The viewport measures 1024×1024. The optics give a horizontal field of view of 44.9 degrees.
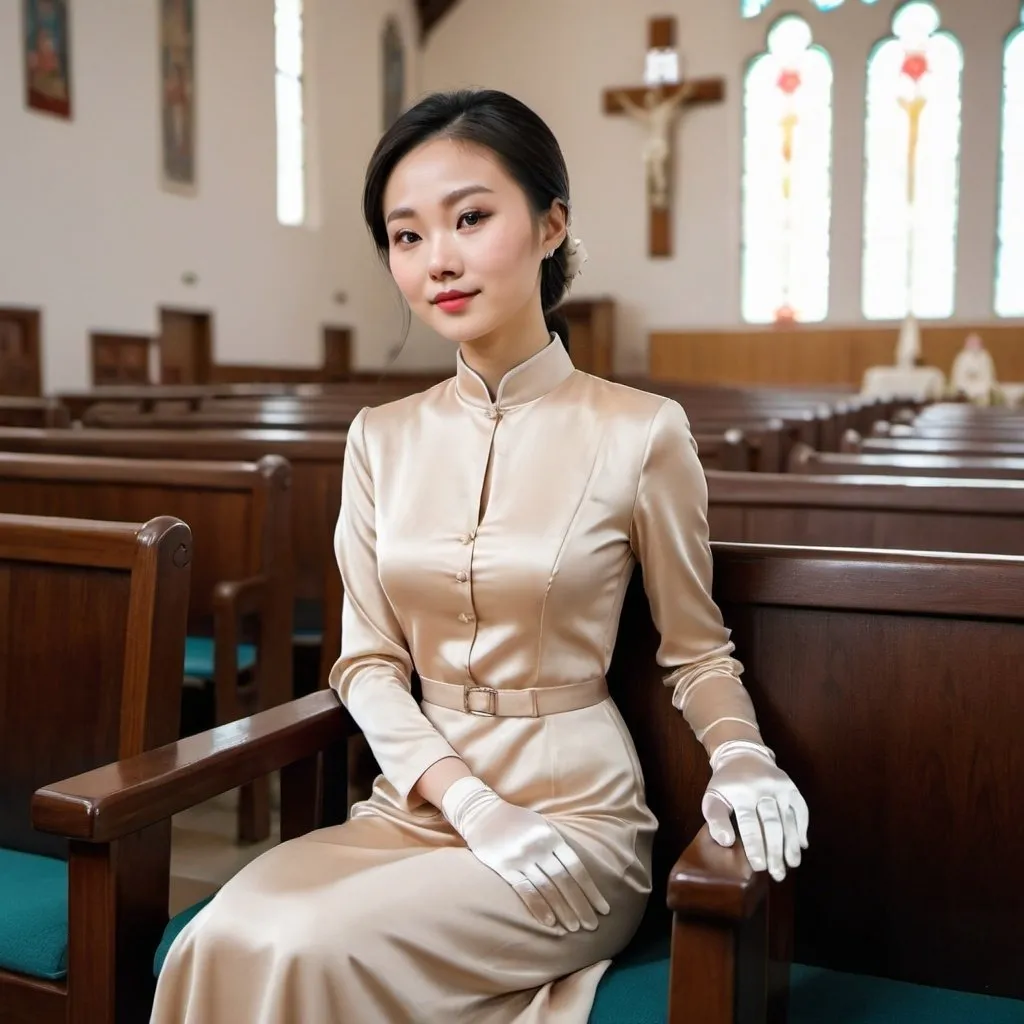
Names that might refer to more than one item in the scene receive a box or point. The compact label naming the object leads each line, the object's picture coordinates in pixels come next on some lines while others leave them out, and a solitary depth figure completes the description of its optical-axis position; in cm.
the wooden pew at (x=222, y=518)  246
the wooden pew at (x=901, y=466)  255
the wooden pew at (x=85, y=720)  126
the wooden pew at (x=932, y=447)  308
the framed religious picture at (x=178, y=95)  1174
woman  124
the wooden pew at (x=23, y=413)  629
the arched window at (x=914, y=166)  1488
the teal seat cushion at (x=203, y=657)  267
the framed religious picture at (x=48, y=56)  1008
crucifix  1554
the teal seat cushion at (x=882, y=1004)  126
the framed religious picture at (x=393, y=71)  1580
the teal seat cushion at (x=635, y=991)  120
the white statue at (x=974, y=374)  1299
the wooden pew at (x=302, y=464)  306
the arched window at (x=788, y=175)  1536
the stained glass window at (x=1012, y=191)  1469
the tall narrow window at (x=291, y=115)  1377
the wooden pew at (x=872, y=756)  135
